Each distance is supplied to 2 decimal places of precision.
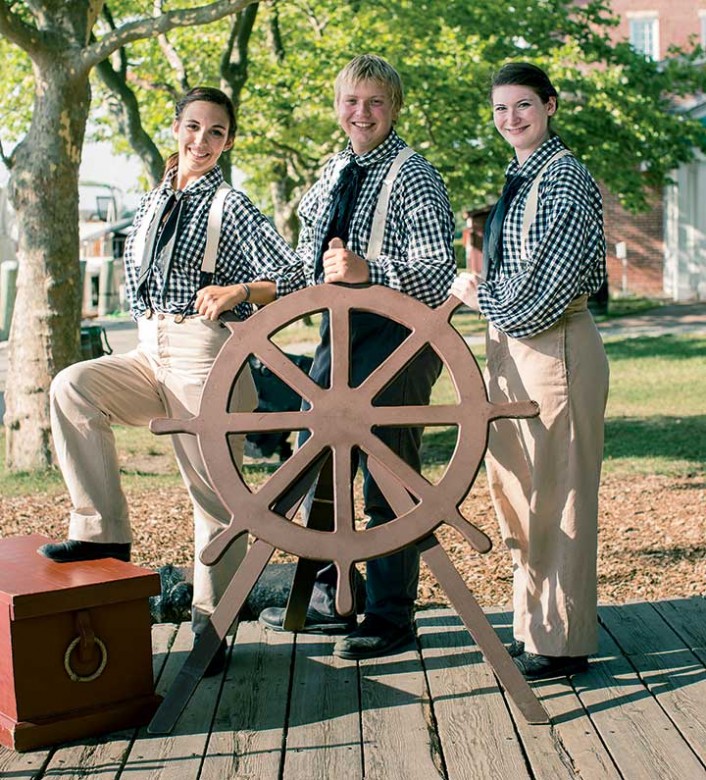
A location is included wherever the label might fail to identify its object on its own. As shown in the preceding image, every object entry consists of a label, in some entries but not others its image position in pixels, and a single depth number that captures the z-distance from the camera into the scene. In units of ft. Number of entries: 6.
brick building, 90.02
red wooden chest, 11.64
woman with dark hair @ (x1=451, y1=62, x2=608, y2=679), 12.48
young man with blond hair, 13.23
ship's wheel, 11.73
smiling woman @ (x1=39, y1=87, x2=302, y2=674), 13.12
